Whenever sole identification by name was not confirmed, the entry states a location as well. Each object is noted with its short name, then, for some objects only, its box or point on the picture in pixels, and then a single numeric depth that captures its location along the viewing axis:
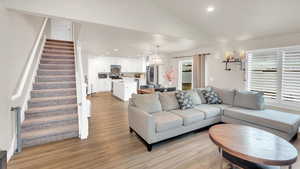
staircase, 2.90
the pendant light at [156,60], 5.45
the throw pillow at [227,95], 3.97
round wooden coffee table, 1.61
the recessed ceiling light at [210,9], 3.18
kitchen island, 6.65
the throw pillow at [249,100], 3.46
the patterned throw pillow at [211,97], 4.05
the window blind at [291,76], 3.41
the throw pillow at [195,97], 3.86
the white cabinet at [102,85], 9.39
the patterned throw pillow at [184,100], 3.50
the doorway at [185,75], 6.65
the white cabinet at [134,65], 10.27
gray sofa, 2.66
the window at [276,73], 3.45
